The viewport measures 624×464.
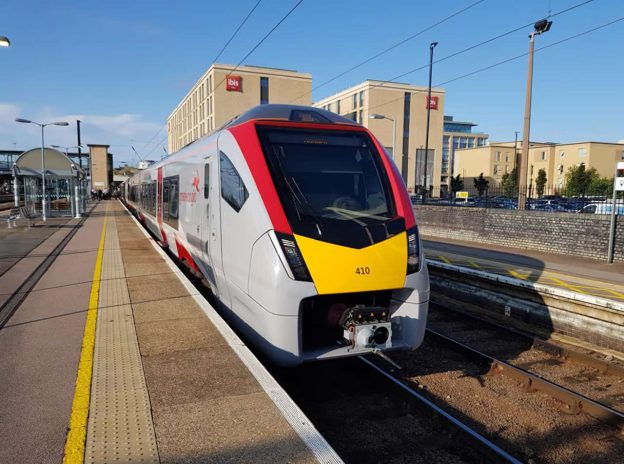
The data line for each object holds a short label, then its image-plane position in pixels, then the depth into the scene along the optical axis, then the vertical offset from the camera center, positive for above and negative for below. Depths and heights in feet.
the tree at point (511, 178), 205.12 +8.27
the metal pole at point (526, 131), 54.95 +7.95
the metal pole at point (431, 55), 92.41 +28.52
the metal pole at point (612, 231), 41.14 -3.09
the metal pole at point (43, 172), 86.48 +2.61
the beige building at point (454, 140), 335.71 +45.69
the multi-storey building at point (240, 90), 224.33 +51.15
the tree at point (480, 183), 186.29 +5.23
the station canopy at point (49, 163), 93.30 +4.66
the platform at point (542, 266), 33.20 -6.40
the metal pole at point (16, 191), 90.97 -1.18
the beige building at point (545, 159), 230.68 +20.82
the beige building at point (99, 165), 273.95 +13.19
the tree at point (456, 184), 216.02 +4.99
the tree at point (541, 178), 197.77 +8.01
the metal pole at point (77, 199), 95.97 -2.76
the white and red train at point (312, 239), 14.82 -1.61
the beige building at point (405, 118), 234.17 +39.84
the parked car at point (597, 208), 53.35 -1.22
